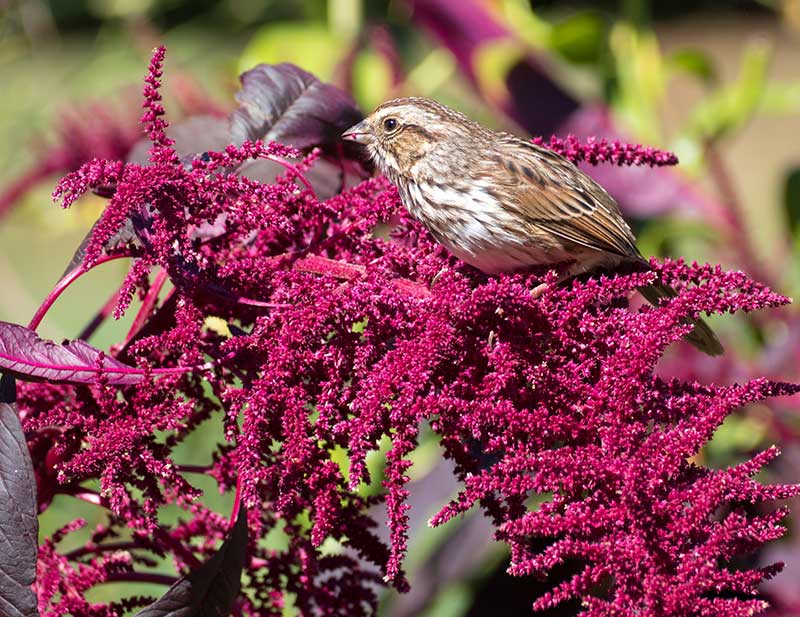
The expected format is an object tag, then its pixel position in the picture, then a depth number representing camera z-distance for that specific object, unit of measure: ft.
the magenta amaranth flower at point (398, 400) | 9.25
